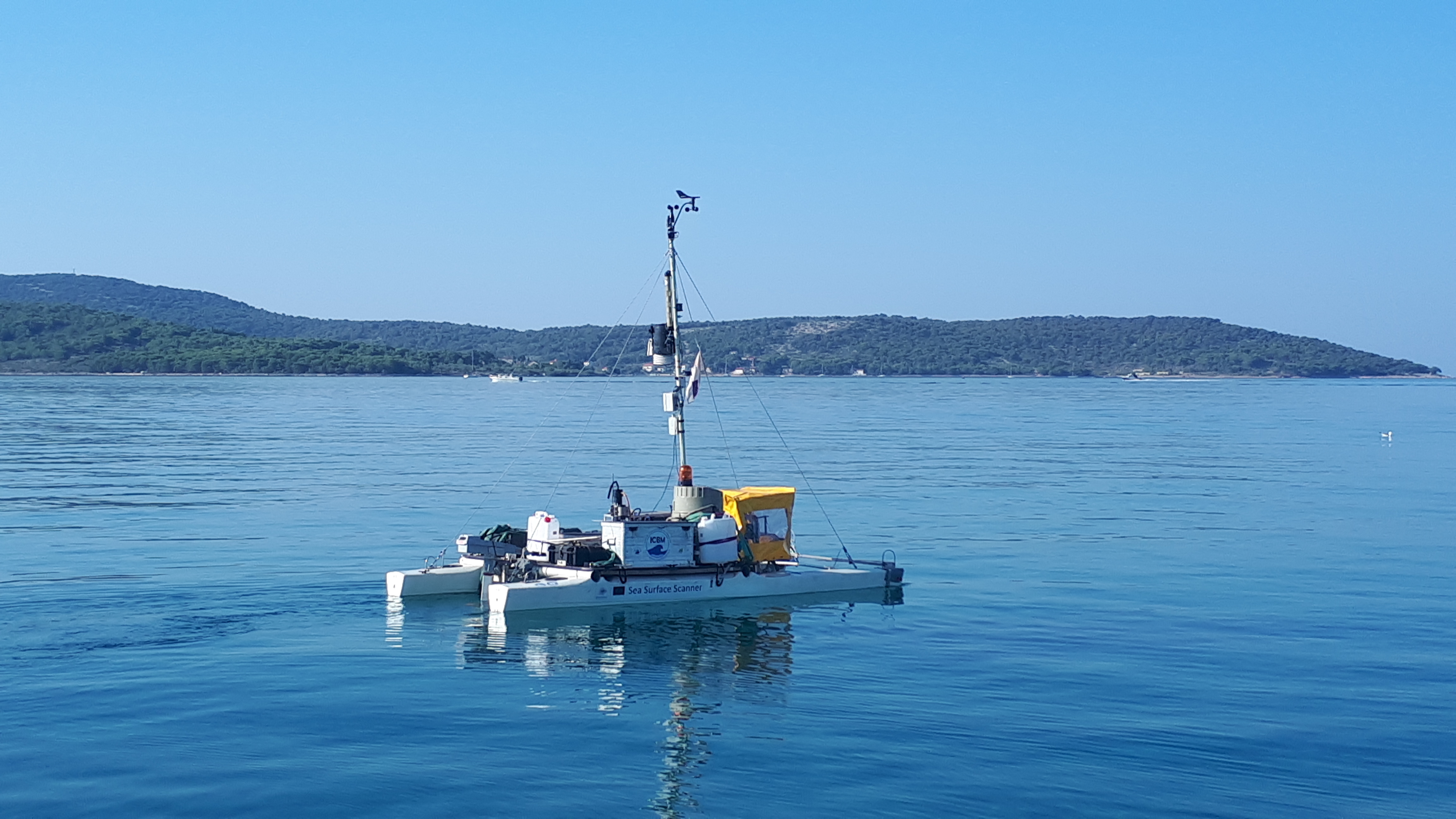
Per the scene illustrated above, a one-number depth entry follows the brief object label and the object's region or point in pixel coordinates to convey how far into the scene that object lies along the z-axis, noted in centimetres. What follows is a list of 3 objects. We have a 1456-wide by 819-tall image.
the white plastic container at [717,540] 3481
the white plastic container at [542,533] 3484
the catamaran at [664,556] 3338
